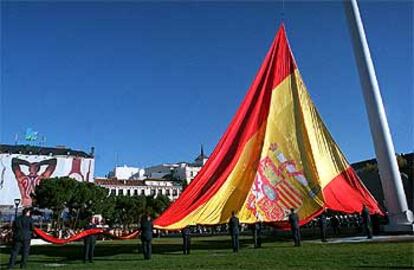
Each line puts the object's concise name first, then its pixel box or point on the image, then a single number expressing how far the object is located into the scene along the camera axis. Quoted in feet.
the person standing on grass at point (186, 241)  62.59
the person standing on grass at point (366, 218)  68.95
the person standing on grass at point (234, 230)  60.03
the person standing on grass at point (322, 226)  71.43
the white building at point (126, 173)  408.46
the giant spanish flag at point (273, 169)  63.94
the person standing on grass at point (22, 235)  47.97
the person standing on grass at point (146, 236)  54.60
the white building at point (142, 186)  348.71
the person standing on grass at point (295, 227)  63.72
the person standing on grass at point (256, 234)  67.61
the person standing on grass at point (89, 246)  55.42
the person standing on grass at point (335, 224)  100.37
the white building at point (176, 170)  405.18
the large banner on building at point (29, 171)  279.28
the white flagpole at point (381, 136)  74.64
